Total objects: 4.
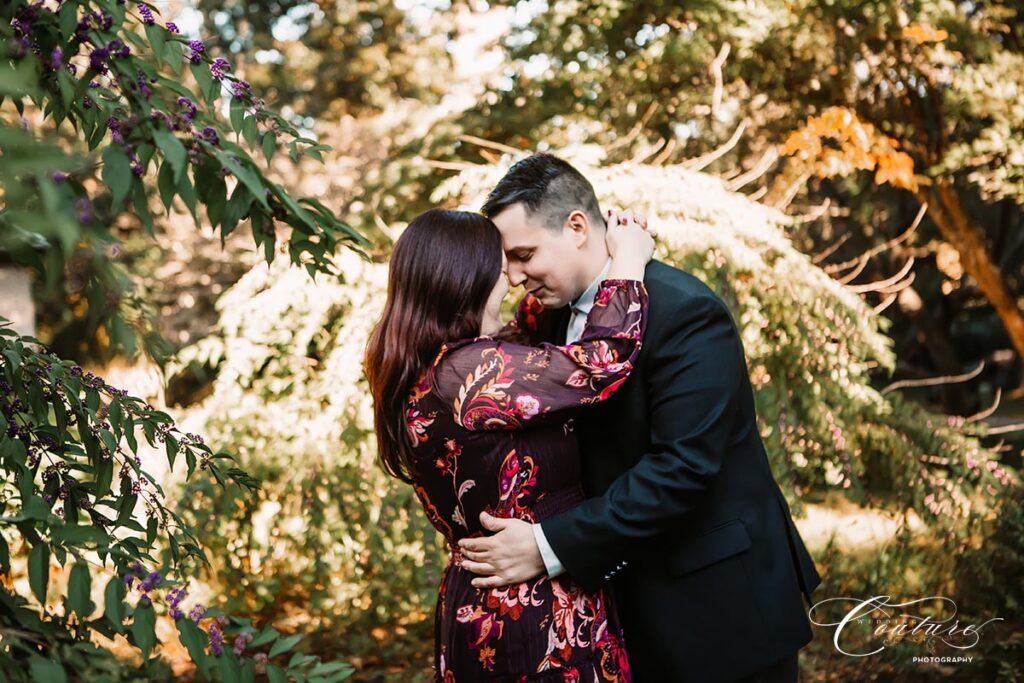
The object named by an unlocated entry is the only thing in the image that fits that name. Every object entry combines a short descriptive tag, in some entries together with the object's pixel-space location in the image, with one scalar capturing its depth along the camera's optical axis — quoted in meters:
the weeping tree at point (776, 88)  5.22
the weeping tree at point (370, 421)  4.08
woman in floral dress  1.99
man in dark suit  2.06
